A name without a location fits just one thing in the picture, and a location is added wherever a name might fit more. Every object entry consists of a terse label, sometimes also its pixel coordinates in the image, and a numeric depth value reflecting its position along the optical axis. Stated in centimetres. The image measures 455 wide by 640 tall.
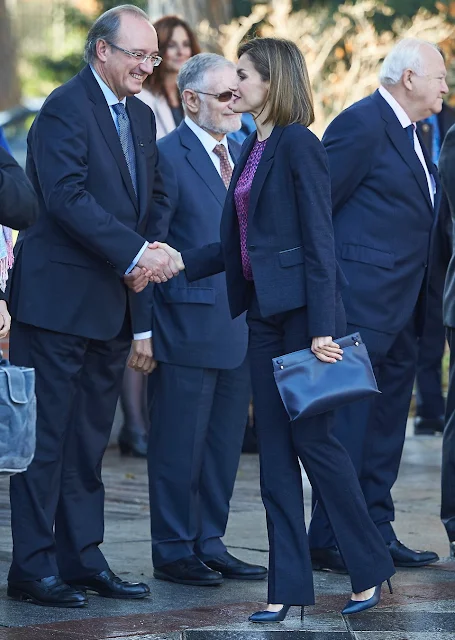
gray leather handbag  823
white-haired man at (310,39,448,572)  1120
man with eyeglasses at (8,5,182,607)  984
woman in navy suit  934
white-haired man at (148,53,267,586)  1116
